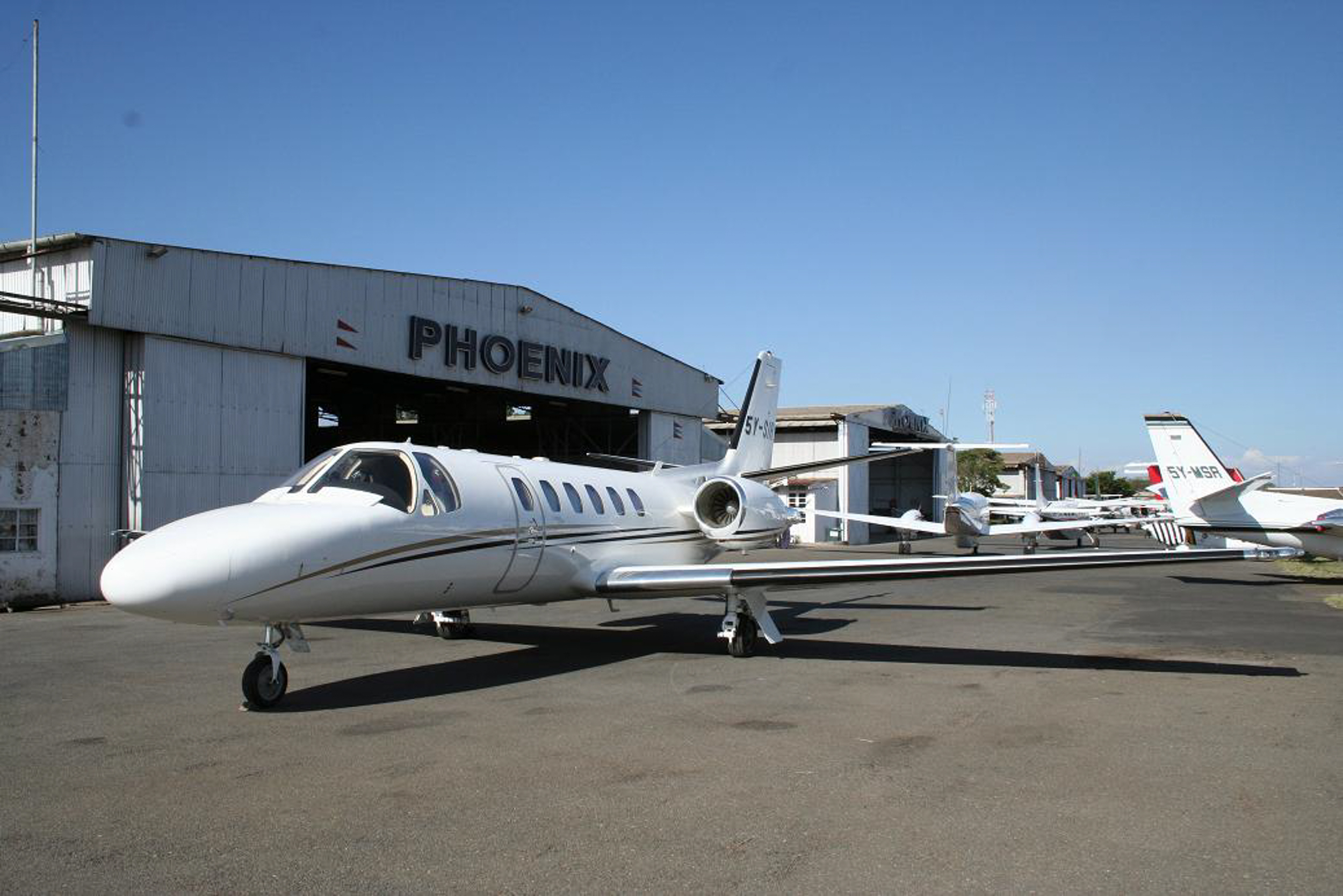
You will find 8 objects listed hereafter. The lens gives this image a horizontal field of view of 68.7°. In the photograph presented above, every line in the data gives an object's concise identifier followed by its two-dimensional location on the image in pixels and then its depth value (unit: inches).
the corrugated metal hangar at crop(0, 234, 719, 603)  724.0
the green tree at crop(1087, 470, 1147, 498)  6712.6
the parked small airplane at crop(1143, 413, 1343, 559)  943.0
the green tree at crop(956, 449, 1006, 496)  3430.1
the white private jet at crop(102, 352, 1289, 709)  304.8
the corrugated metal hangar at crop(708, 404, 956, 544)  1994.3
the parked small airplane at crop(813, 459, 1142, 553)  1470.2
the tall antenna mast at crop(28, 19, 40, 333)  750.5
